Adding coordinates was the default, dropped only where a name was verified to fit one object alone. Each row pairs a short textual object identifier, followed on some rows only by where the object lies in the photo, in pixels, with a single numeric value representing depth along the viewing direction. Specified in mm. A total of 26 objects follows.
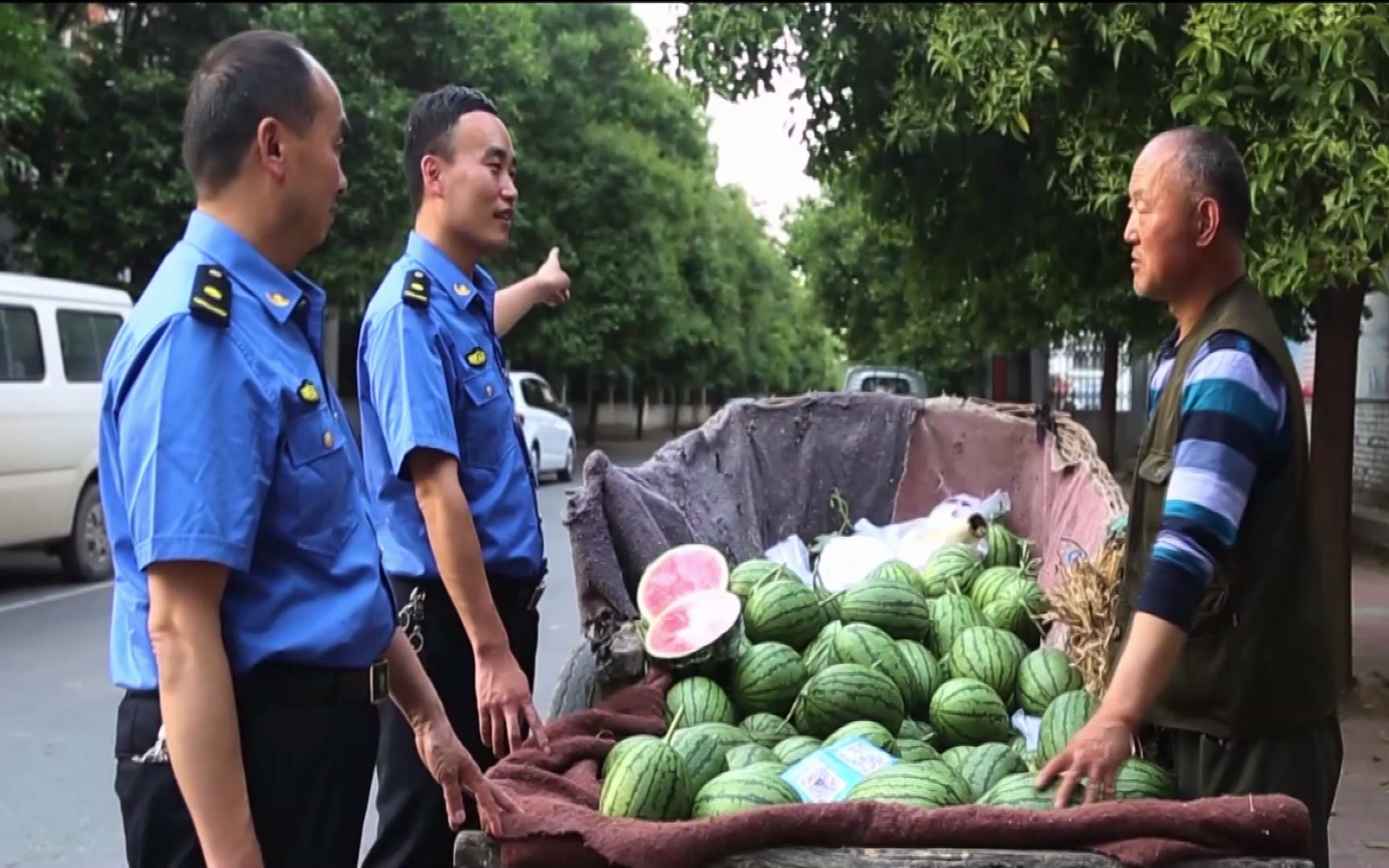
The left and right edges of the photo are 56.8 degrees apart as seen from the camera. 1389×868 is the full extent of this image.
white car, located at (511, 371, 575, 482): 19312
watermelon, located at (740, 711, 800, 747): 3576
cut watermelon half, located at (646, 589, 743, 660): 3850
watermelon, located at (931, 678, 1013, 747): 3637
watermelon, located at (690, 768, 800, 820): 2818
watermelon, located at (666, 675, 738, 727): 3646
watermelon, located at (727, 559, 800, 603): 4434
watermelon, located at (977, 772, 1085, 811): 2547
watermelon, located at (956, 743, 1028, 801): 3143
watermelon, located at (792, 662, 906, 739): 3607
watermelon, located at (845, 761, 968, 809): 2775
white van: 9328
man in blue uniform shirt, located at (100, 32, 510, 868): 1871
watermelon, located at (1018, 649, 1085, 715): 3779
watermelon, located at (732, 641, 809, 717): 3854
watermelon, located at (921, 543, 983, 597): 4871
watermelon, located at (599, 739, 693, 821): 2762
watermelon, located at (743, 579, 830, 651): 4234
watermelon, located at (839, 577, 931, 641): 4301
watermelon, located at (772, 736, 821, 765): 3332
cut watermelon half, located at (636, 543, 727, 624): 4188
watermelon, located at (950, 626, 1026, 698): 3939
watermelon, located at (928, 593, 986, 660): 4328
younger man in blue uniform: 3010
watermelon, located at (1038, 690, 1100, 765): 3344
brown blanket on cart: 2230
